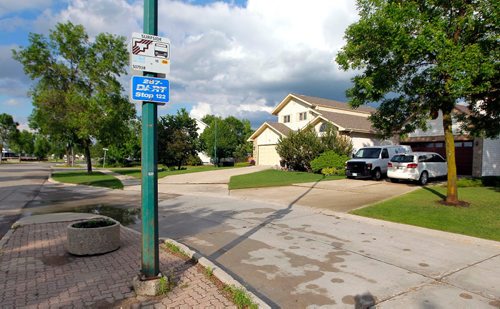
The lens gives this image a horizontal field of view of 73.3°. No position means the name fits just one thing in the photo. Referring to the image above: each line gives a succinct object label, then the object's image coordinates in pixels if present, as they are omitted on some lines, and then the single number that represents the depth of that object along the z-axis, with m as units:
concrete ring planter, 5.82
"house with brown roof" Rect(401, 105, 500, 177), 20.23
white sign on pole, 4.23
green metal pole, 4.25
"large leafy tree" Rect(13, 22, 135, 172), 27.83
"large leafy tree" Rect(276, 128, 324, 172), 24.97
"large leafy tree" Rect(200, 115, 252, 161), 57.88
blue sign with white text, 4.18
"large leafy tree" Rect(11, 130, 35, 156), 83.25
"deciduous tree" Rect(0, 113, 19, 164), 76.75
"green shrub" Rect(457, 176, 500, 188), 16.06
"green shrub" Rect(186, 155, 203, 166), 51.00
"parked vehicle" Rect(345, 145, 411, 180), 18.98
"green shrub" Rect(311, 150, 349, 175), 23.09
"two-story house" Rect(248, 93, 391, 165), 28.09
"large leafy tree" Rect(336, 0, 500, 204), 8.81
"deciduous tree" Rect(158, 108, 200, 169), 37.81
